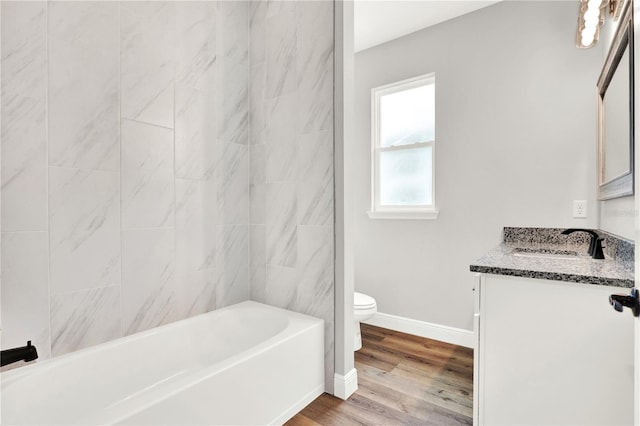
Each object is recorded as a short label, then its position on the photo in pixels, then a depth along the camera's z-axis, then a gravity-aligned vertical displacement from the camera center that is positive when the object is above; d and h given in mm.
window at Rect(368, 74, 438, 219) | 2846 +577
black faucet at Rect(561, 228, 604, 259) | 1617 -178
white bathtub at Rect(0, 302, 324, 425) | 1167 -727
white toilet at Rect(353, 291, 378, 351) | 2391 -739
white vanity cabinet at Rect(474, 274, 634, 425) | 1059 -511
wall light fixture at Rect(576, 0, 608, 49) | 1483 +912
